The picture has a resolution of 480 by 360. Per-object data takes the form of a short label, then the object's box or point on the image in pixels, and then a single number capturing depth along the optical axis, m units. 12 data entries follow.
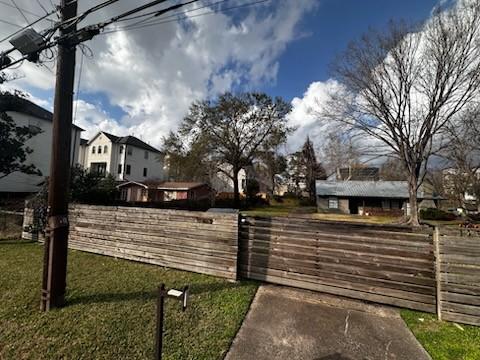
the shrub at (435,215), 22.22
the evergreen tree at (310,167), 36.25
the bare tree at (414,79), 11.58
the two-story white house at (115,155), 29.69
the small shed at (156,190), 26.23
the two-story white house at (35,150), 17.66
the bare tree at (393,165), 15.32
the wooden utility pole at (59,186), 3.29
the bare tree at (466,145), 12.58
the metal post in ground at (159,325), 1.90
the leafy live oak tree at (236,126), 23.53
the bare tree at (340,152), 15.55
